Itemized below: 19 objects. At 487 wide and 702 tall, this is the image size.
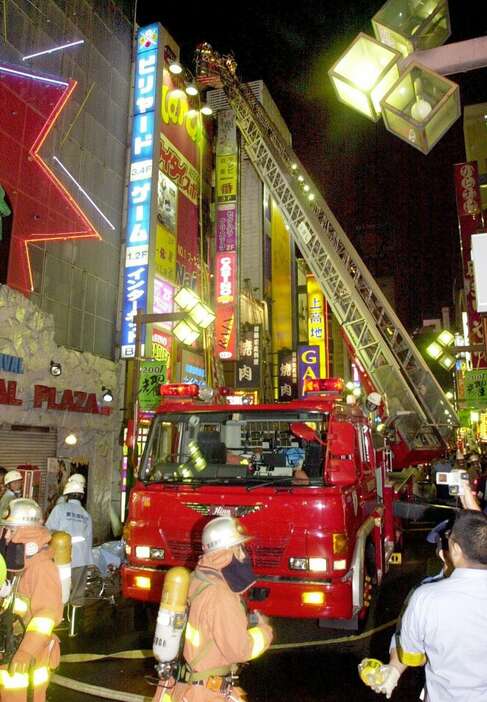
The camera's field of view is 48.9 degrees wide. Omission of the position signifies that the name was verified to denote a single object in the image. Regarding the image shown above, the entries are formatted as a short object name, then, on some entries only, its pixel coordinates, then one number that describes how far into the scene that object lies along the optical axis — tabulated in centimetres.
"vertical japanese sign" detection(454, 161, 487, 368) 2288
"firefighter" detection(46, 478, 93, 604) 729
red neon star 1223
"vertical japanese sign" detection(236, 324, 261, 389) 2202
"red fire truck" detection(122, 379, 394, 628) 553
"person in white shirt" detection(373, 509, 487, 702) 245
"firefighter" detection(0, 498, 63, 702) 330
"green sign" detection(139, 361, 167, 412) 1194
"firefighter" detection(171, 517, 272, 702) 283
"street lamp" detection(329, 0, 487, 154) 385
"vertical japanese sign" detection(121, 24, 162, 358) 1609
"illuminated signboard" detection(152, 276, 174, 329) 1677
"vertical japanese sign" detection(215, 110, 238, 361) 2180
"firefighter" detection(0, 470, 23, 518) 801
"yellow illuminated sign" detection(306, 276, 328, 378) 2752
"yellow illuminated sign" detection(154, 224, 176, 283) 1723
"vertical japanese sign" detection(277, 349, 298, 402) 2638
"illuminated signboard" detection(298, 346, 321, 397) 2643
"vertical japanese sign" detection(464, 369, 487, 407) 1861
